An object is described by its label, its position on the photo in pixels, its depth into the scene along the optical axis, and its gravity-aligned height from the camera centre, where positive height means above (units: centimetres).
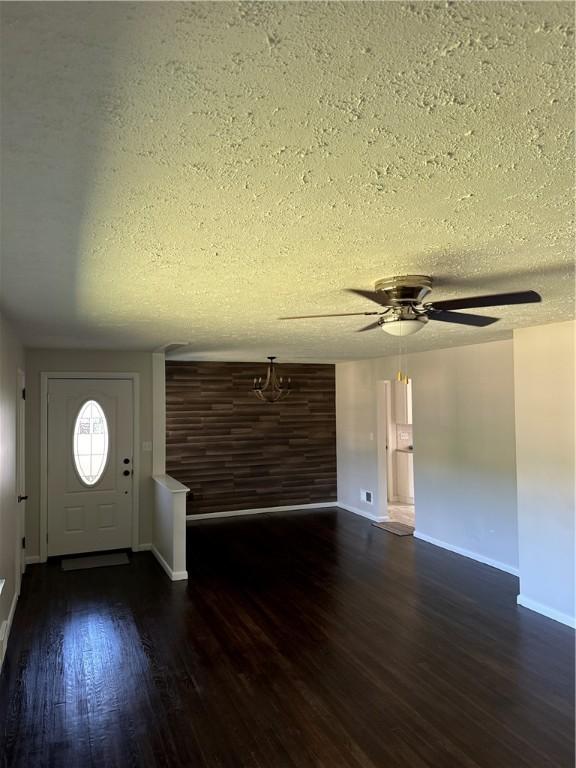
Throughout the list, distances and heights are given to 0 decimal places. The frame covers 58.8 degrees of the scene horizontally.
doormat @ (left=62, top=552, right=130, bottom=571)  541 -164
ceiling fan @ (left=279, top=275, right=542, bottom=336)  226 +47
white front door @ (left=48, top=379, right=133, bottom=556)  575 -62
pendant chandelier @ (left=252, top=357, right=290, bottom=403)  804 +34
